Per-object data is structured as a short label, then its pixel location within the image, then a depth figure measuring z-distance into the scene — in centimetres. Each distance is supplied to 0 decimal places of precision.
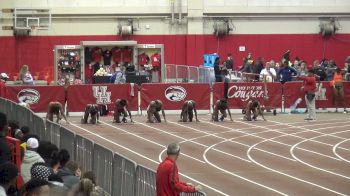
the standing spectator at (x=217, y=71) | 4450
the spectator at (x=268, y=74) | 3999
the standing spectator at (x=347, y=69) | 4201
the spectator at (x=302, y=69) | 4338
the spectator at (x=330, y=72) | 4318
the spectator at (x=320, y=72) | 4141
